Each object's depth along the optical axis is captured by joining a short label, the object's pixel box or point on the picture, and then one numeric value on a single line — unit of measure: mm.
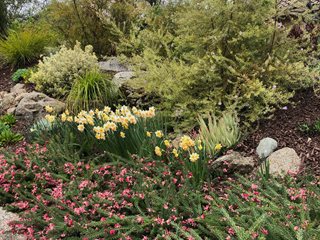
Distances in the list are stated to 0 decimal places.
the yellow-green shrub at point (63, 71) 4934
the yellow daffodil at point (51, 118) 3346
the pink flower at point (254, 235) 2024
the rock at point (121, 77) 4602
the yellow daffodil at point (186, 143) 2710
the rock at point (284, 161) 2862
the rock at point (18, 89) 5218
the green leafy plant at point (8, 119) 4481
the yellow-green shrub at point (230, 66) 3580
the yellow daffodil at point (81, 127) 3208
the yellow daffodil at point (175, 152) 2799
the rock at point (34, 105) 4366
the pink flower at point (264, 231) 2096
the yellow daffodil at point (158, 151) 2822
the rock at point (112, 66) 5113
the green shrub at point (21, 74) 5530
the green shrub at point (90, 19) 5687
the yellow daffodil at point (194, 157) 2652
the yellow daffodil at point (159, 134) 2940
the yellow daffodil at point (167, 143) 2843
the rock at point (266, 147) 3082
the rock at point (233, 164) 2872
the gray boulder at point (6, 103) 4878
